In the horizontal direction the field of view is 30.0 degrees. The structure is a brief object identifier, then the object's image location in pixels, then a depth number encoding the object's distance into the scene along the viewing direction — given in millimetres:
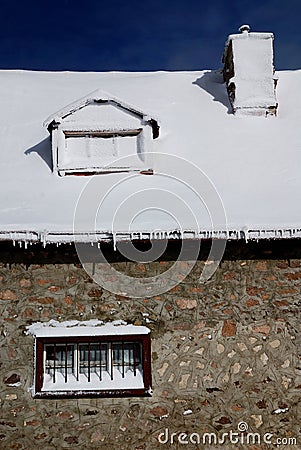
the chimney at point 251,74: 8586
